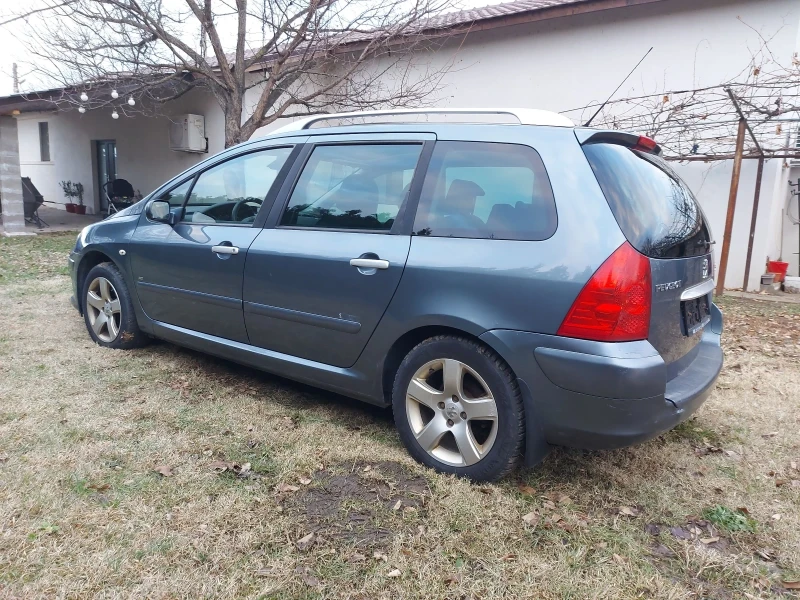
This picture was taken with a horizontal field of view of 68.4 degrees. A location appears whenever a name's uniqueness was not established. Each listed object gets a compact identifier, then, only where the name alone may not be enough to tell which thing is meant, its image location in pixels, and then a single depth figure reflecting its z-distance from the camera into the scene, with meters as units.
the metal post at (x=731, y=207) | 7.25
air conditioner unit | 13.10
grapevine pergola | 7.27
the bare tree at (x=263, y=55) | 9.16
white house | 7.79
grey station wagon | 2.38
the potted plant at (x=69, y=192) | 18.33
